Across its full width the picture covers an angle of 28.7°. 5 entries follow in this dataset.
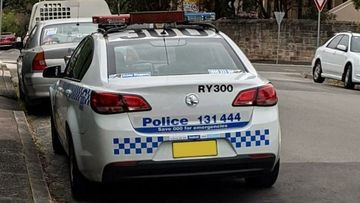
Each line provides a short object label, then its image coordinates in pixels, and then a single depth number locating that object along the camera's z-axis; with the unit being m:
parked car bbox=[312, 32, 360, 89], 18.61
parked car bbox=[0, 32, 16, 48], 54.00
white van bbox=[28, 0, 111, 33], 19.03
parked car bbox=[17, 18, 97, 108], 11.31
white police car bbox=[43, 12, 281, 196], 5.67
